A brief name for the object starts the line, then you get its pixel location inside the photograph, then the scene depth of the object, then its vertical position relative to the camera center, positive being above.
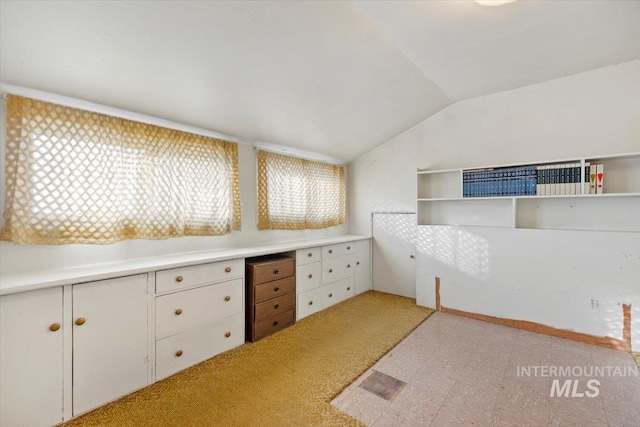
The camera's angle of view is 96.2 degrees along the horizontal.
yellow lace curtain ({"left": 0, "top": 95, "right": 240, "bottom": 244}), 1.74 +0.28
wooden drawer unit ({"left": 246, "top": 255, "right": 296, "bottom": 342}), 2.54 -0.74
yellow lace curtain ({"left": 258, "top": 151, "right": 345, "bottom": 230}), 3.26 +0.29
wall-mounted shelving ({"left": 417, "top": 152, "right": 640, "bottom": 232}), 2.52 +0.10
